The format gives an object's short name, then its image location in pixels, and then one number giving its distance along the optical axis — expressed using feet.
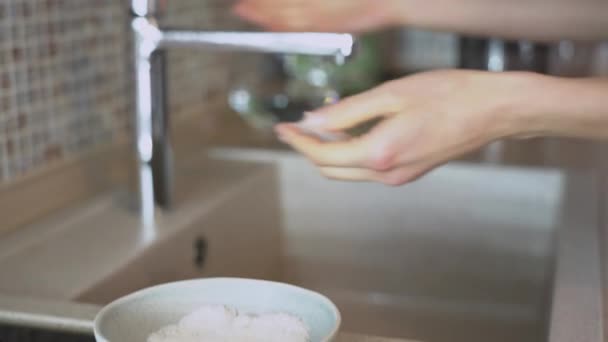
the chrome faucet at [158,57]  3.96
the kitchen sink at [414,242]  4.76
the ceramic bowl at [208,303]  3.10
